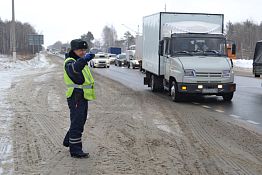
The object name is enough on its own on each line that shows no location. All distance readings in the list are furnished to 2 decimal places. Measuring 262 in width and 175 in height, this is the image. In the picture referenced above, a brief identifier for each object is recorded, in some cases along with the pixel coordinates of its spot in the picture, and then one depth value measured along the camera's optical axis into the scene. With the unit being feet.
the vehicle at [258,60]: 56.80
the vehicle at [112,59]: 200.97
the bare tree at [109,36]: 538.96
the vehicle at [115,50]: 273.75
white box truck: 44.68
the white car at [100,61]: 151.02
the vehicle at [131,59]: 142.73
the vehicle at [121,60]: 167.91
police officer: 20.95
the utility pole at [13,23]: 128.67
